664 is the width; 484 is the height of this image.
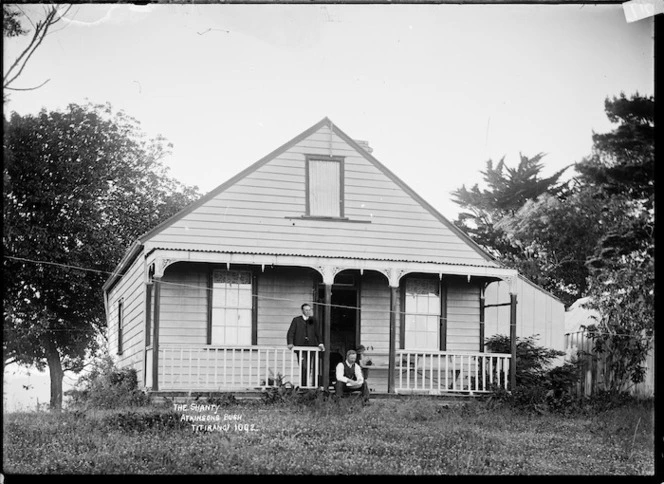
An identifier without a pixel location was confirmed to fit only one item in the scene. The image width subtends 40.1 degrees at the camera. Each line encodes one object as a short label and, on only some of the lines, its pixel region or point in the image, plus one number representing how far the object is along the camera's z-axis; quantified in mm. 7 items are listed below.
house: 16641
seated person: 15914
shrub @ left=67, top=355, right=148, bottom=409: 15430
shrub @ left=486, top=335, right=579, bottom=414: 16188
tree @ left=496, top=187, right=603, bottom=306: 15930
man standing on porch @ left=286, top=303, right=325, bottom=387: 16638
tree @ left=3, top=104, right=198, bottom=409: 17156
